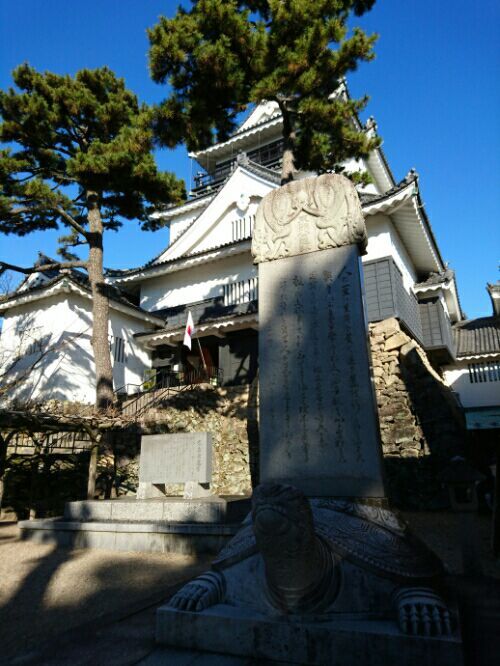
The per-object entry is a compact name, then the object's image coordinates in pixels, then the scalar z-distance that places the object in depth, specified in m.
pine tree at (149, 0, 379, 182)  9.26
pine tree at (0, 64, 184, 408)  12.08
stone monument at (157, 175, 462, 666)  2.48
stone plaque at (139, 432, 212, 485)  8.63
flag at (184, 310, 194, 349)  14.12
